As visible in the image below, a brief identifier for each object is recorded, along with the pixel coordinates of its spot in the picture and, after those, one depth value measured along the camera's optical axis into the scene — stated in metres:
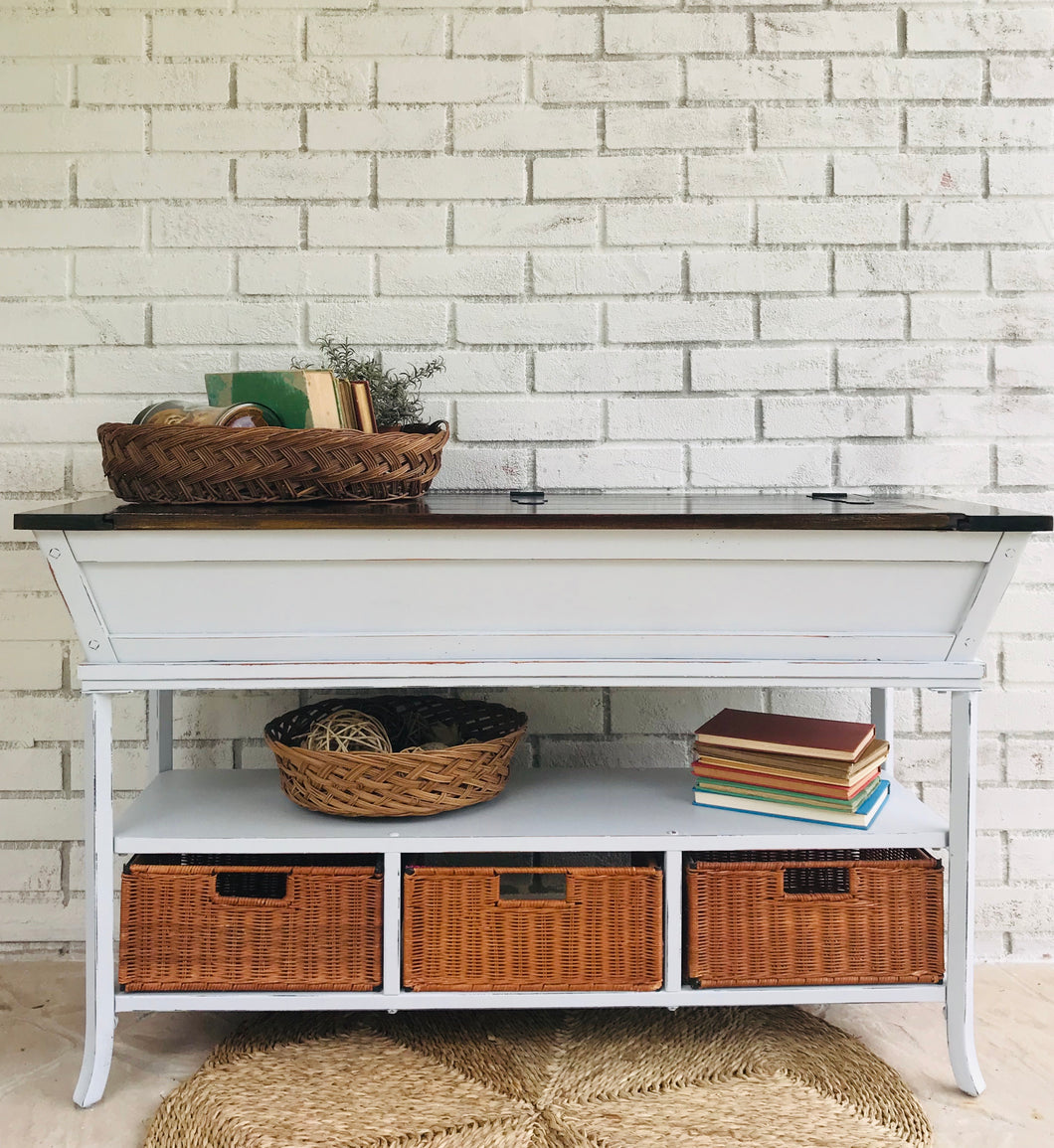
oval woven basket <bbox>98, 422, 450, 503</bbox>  1.62
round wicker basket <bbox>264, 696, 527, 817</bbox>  1.66
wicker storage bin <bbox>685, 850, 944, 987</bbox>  1.68
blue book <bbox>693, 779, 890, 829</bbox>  1.69
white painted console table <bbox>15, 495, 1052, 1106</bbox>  1.53
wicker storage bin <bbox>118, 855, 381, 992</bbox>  1.66
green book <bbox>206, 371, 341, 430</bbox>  1.75
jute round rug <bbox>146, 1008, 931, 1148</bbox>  1.54
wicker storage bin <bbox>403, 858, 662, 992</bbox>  1.67
